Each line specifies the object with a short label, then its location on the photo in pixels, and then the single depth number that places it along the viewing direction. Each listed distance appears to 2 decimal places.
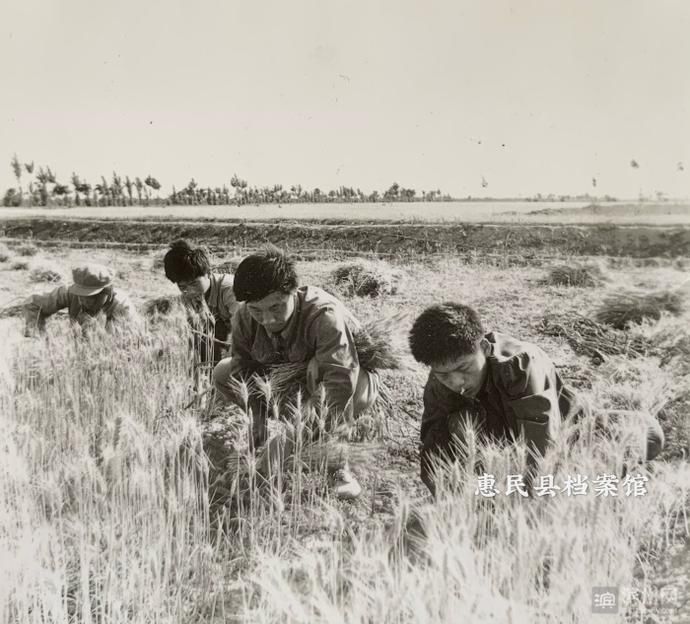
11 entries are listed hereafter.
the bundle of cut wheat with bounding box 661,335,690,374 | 2.51
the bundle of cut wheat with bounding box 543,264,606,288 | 2.88
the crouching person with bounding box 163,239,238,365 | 3.11
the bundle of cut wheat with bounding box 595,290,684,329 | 2.63
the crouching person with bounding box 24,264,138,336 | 3.14
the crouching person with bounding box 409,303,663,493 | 2.15
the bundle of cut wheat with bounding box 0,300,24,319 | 3.21
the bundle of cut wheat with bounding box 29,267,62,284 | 3.04
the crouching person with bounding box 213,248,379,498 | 2.46
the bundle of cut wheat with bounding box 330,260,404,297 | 3.30
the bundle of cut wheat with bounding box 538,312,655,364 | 2.76
